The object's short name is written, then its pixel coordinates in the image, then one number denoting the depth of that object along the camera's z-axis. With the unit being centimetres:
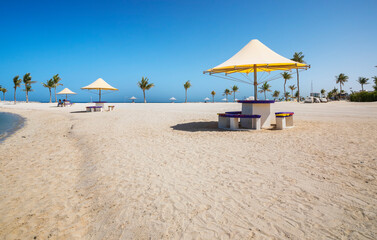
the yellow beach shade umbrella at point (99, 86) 1830
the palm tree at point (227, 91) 7386
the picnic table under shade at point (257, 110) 833
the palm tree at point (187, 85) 6003
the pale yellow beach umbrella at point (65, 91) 3117
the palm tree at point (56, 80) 4404
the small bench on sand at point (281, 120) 813
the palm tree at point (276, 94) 8600
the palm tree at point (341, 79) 6050
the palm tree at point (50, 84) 4391
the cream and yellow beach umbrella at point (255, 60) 755
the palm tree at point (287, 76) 5169
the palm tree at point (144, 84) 4806
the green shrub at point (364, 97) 2644
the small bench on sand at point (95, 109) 1938
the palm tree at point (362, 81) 5171
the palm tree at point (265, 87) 6588
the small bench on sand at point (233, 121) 805
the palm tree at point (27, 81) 4522
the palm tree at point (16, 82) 4662
